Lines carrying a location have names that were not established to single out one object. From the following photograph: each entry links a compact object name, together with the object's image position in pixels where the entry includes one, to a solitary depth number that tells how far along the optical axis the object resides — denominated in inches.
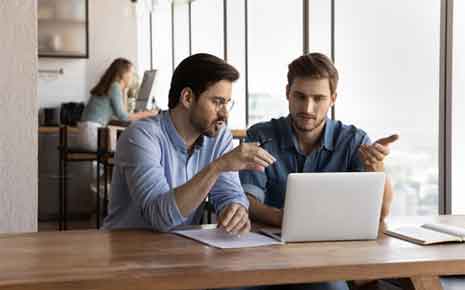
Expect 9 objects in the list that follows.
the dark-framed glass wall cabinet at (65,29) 329.4
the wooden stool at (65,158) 222.1
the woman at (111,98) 247.0
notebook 79.1
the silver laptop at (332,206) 77.4
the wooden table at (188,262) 62.2
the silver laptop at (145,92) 237.2
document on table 76.4
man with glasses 88.1
